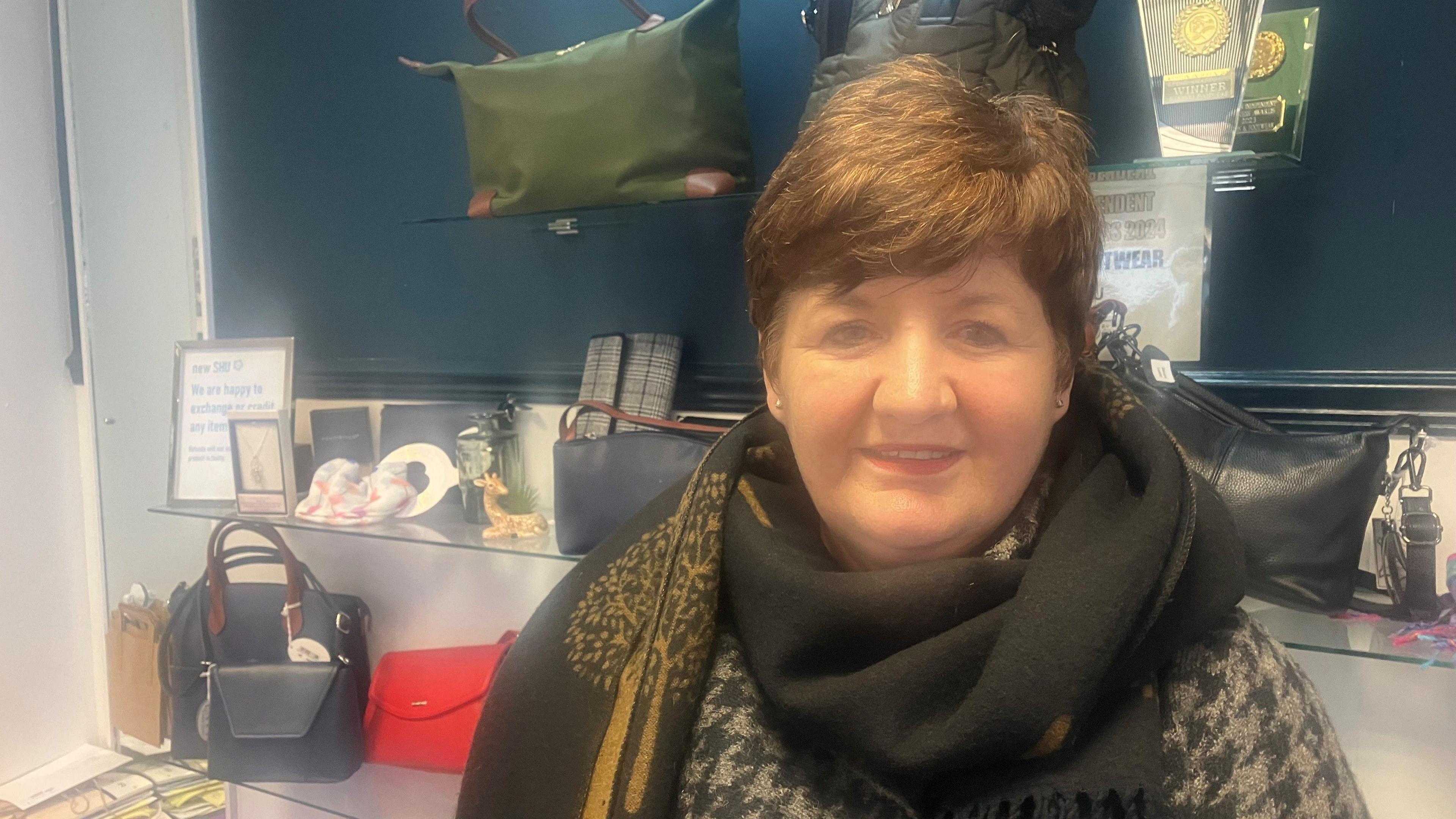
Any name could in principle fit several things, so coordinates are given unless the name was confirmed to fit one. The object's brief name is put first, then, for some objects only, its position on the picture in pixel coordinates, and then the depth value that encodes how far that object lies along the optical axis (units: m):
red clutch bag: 1.44
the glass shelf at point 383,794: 1.55
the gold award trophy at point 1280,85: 0.97
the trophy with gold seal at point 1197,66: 0.94
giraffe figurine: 1.41
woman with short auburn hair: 0.69
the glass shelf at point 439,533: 1.36
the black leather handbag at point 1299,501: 0.89
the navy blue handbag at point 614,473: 1.23
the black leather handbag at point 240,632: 1.55
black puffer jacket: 0.97
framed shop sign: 1.64
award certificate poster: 1.08
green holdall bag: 1.19
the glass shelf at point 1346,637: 0.90
